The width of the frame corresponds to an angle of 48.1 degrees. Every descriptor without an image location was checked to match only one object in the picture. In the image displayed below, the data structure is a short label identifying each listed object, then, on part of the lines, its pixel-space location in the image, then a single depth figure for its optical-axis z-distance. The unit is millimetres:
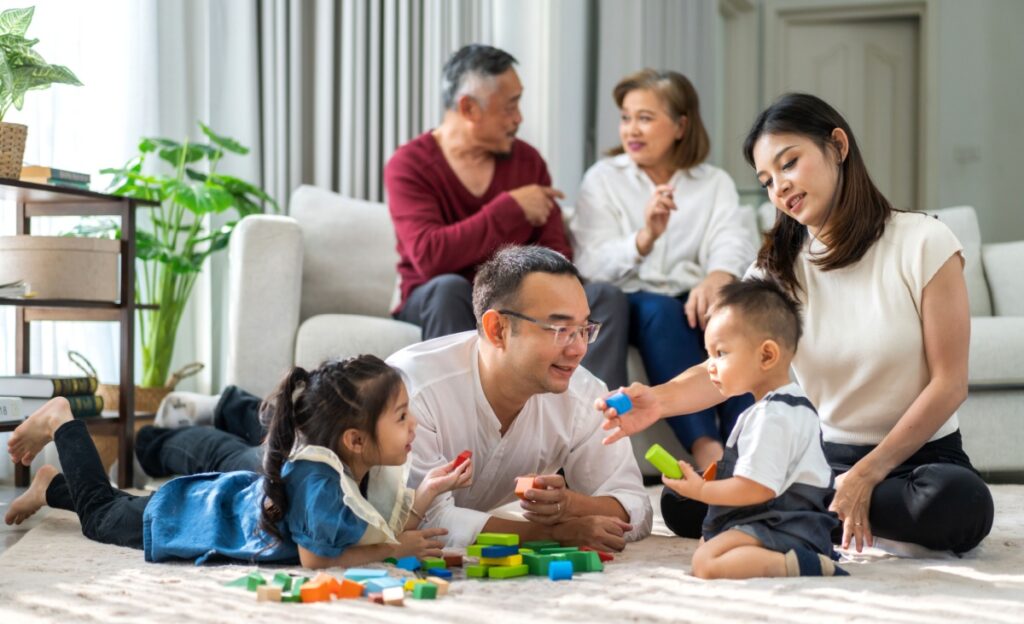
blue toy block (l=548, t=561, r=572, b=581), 1647
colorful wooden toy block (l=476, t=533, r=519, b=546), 1791
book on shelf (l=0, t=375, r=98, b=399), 2805
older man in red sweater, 2951
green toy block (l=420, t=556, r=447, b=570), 1714
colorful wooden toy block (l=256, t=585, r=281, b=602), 1487
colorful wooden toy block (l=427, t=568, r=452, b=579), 1665
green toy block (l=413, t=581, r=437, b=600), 1501
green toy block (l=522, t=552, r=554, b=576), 1685
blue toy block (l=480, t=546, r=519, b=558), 1699
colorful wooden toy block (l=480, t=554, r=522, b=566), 1687
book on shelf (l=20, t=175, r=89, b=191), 2881
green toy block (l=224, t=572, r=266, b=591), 1557
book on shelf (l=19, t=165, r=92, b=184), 2857
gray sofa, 2984
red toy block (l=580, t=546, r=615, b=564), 1833
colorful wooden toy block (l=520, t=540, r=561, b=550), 1837
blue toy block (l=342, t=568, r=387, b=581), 1586
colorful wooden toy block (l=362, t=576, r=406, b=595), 1533
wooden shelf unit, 2967
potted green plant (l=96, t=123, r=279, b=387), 3520
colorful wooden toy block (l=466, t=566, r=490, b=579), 1677
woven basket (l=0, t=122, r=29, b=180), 2746
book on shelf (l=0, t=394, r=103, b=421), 2650
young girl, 1726
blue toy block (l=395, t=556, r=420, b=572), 1703
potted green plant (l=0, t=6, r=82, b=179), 2738
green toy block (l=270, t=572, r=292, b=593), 1533
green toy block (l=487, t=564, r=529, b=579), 1660
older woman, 2959
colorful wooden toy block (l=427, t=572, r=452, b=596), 1530
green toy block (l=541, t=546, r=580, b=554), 1758
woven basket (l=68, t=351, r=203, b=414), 3354
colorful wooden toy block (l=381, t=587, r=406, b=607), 1455
